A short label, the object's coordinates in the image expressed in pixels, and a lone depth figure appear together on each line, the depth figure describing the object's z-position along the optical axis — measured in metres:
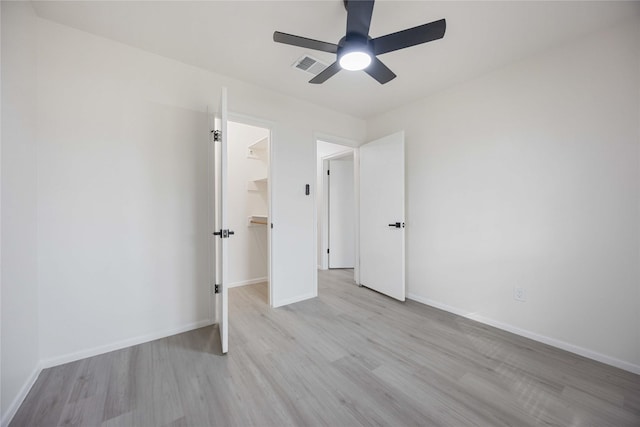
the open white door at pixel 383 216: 2.95
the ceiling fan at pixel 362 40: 1.35
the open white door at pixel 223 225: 1.87
